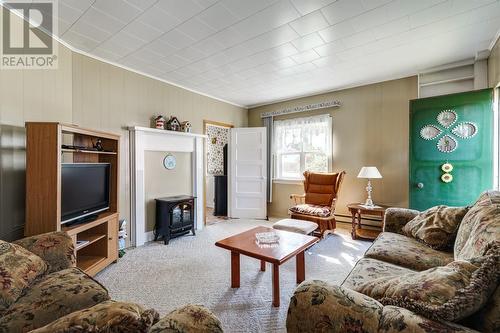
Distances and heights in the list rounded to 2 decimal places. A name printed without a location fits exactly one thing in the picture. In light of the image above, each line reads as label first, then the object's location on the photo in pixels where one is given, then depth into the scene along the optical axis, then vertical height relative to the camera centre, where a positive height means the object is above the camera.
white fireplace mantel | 3.36 +0.15
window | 4.50 +0.39
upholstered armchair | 3.59 -0.61
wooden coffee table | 1.94 -0.75
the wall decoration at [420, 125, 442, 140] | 3.05 +0.44
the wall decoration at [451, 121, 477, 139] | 2.81 +0.44
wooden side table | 3.41 -0.84
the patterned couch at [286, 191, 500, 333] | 0.79 -0.53
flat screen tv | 2.20 -0.27
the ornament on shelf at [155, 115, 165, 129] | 3.64 +0.67
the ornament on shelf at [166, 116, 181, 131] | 3.83 +0.67
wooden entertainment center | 1.97 -0.14
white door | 5.01 -0.18
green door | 2.75 +0.22
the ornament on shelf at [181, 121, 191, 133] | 4.02 +0.67
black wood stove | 3.48 -0.82
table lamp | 3.49 -0.14
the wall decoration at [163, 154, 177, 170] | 3.83 +0.04
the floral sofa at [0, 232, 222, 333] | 0.68 -0.59
